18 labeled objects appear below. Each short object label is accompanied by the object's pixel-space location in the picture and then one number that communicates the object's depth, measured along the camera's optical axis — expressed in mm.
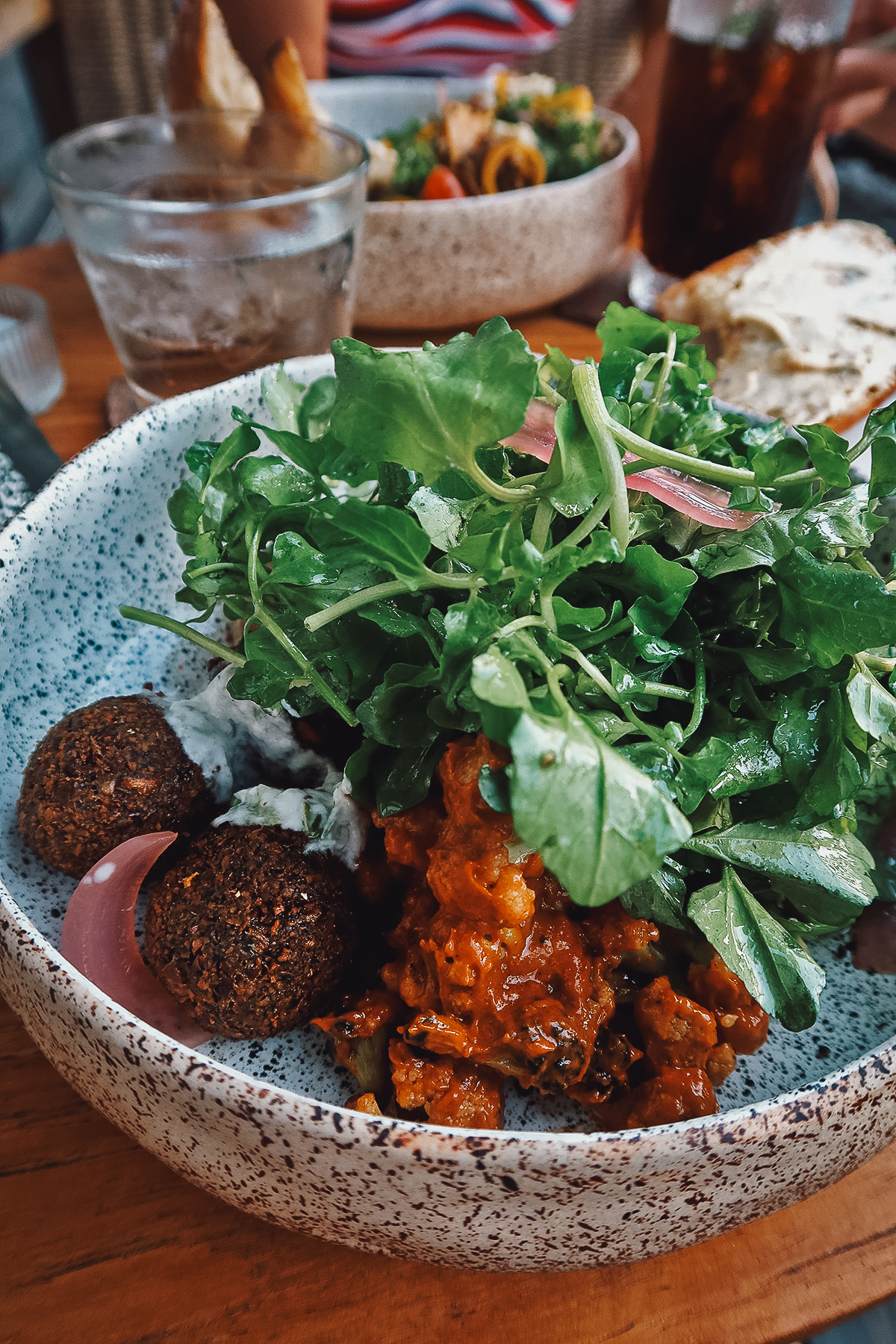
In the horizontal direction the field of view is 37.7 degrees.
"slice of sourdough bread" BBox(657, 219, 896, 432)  462
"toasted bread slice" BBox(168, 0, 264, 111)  467
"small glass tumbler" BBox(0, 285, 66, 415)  452
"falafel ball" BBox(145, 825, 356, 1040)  258
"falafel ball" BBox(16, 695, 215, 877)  276
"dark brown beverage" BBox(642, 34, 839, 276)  512
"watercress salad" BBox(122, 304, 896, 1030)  232
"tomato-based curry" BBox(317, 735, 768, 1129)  250
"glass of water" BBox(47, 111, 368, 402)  426
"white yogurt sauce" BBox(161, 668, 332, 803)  294
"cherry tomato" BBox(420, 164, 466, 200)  504
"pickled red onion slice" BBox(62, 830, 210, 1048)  267
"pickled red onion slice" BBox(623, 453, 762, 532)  268
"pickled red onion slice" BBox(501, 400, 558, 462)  278
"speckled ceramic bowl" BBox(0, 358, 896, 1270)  198
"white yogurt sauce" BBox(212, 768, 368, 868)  276
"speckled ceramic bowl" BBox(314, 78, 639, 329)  473
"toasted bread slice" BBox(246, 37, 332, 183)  487
